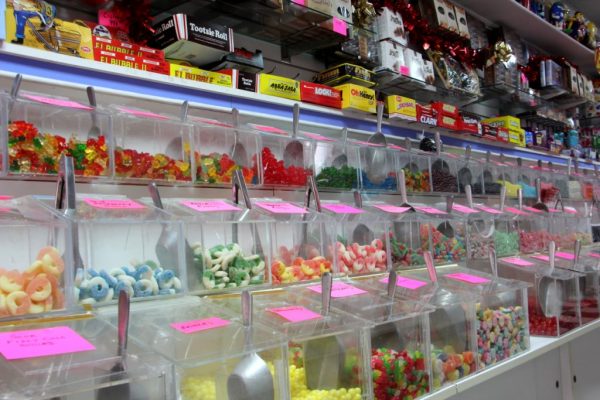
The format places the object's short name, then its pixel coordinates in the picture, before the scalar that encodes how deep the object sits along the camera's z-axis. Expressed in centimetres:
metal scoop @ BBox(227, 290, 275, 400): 101
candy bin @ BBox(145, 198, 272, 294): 138
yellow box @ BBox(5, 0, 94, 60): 138
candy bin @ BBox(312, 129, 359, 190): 203
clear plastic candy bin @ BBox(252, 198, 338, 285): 158
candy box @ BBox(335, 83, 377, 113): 225
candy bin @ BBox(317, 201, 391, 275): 178
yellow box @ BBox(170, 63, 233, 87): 171
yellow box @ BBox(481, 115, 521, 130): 340
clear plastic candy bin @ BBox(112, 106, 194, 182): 147
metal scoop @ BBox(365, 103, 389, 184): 222
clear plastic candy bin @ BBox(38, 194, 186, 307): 118
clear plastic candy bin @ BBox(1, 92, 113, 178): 127
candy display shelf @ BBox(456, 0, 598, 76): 351
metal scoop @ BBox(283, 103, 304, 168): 193
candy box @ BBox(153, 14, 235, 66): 170
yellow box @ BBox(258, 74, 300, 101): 197
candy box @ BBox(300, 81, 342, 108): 212
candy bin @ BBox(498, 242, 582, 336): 214
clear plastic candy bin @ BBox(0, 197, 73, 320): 101
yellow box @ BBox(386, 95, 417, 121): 249
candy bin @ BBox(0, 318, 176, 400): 78
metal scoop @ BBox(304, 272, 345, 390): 121
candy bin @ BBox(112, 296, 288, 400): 97
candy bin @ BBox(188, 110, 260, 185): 165
